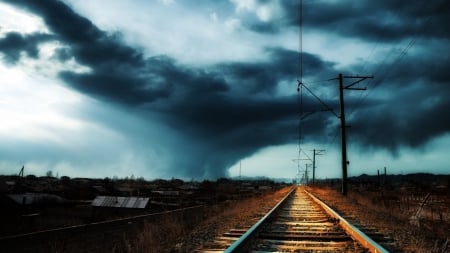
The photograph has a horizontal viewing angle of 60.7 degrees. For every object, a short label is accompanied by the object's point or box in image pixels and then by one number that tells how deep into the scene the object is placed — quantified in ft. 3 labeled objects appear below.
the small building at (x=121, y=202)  124.06
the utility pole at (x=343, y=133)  94.22
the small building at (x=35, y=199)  114.58
